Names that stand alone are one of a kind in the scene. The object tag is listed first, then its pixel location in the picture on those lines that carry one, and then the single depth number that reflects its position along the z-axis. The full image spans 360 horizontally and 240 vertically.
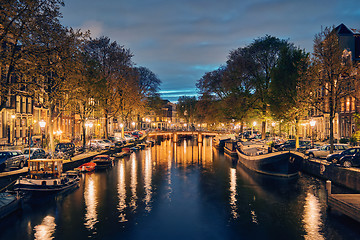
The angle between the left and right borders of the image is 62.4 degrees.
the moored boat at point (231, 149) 67.06
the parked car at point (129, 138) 80.72
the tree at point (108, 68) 64.06
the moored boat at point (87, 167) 42.69
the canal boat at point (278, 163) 39.97
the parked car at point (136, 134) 91.74
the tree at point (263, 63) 62.69
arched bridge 107.67
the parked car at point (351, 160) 32.00
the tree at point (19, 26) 25.31
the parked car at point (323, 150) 41.10
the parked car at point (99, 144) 58.66
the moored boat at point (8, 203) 22.37
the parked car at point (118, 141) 69.38
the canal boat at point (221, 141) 85.88
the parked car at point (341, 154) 34.38
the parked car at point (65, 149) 44.09
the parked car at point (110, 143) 62.52
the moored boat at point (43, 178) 27.56
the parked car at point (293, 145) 50.29
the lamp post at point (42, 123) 39.91
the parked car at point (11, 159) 30.97
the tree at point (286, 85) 50.80
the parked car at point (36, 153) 37.15
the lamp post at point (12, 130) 52.23
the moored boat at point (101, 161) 46.41
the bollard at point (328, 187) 23.39
